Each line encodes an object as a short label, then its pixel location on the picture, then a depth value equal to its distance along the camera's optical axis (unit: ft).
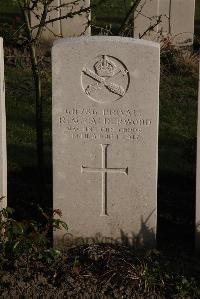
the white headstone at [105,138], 19.25
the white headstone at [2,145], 19.43
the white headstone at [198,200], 19.77
